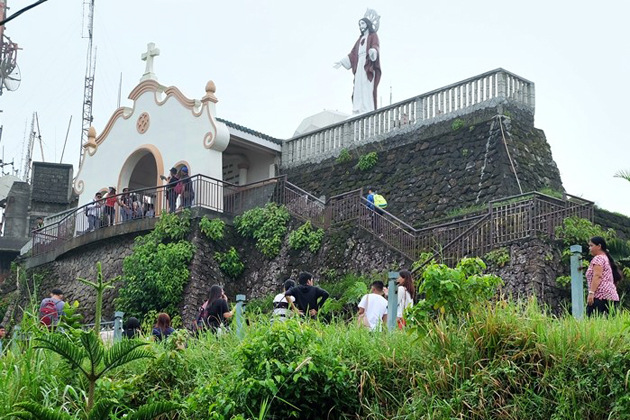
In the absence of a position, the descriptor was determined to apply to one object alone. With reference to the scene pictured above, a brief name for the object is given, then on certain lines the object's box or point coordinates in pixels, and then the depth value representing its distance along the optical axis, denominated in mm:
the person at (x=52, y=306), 14590
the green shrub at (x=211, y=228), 23531
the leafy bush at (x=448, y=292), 10227
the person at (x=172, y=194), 24781
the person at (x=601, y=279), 12086
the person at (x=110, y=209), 26219
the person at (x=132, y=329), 13983
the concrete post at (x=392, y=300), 11586
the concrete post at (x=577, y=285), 10672
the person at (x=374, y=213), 20859
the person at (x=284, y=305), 12011
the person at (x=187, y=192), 24547
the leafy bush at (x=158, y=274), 22594
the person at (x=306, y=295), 13047
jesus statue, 28953
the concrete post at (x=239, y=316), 11539
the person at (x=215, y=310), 13398
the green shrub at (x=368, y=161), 25922
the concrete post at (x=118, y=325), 13477
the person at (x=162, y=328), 13336
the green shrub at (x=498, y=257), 18078
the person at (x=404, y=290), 12836
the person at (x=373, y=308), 12828
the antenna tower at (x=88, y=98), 43094
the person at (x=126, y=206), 25641
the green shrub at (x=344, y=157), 26766
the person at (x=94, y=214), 26580
